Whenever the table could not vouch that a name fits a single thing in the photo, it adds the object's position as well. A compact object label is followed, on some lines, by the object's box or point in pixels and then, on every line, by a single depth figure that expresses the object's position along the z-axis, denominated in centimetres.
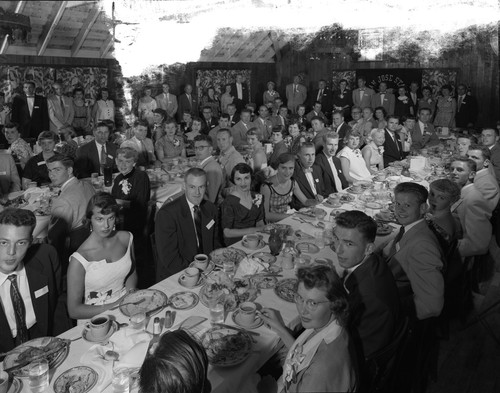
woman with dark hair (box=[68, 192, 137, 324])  290
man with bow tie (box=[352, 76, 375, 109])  1377
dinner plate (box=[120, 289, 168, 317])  271
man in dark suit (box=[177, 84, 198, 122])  1264
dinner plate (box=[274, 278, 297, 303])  293
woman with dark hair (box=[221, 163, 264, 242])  428
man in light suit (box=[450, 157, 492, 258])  416
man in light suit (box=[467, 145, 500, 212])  485
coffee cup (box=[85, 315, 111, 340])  237
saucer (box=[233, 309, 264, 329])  257
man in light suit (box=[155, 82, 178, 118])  1205
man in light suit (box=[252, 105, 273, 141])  1015
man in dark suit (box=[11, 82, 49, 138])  952
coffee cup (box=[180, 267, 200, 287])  303
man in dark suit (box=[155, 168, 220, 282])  360
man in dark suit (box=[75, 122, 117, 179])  629
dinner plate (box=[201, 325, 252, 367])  227
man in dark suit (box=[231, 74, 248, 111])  1454
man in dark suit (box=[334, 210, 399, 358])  256
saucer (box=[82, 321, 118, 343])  238
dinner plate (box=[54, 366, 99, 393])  203
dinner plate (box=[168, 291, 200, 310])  277
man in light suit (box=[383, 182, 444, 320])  305
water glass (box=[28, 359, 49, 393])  201
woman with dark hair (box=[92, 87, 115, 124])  1098
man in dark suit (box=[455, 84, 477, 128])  1293
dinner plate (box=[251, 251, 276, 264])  345
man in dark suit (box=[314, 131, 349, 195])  599
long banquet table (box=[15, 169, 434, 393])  218
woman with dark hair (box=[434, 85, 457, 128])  1280
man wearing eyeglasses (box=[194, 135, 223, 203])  537
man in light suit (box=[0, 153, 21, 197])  539
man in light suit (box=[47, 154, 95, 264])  401
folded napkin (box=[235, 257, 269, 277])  321
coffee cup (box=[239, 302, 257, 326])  258
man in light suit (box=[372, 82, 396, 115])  1350
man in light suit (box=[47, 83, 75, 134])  1009
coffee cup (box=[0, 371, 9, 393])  196
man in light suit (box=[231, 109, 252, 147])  923
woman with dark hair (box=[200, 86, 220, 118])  1336
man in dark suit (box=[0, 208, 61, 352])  257
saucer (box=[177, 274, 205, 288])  304
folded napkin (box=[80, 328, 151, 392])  213
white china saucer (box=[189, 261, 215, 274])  324
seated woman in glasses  176
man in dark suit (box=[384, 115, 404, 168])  770
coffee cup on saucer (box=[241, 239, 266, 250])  372
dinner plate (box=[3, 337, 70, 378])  216
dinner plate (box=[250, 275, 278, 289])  307
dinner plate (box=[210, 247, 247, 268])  337
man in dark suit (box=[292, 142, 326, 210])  545
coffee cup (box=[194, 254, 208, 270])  325
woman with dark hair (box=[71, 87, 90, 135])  1042
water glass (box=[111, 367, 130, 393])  203
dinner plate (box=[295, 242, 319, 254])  368
